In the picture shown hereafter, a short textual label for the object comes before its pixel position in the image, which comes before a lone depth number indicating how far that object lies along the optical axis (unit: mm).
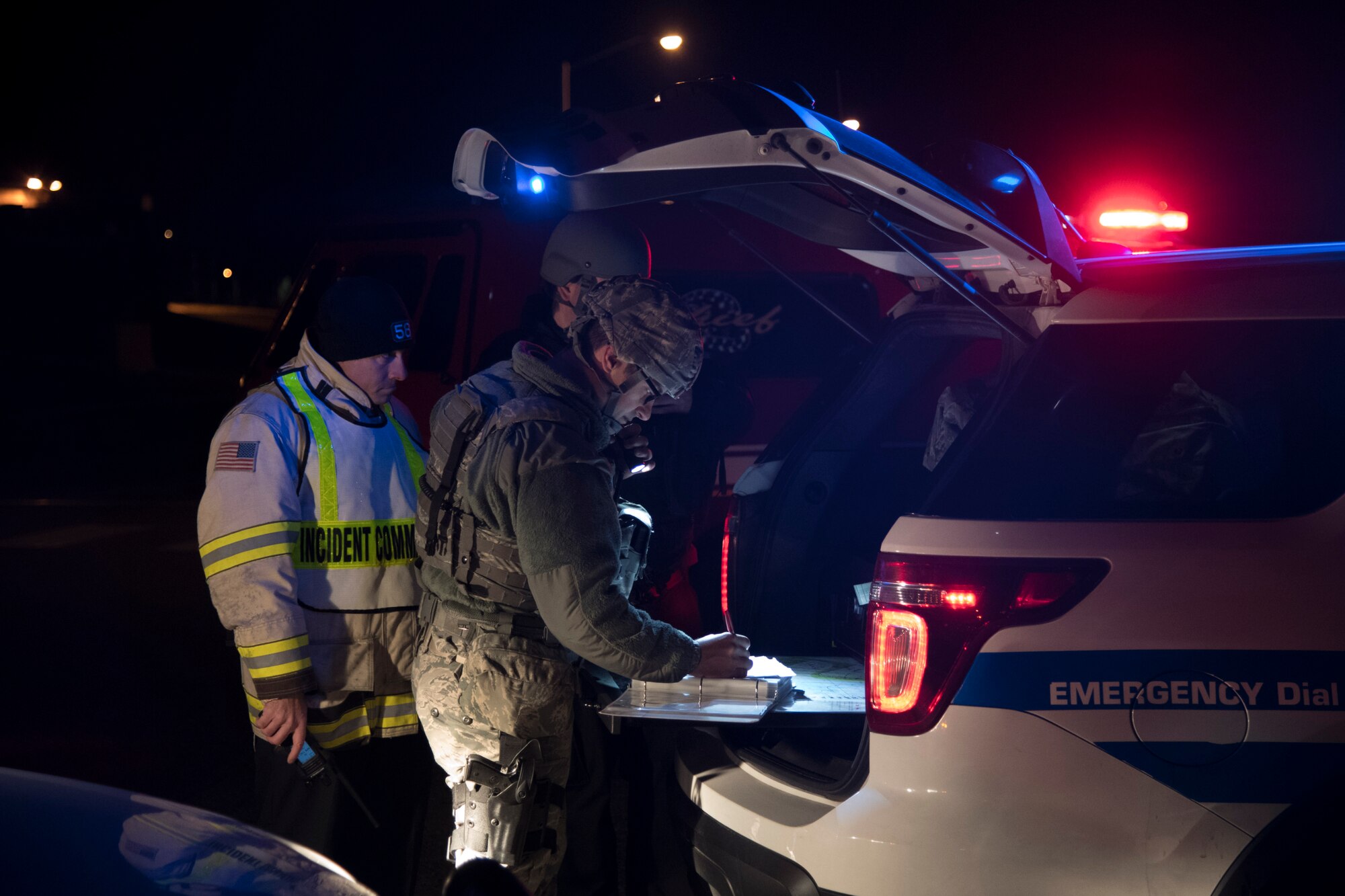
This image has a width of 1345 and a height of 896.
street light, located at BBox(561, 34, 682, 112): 15478
